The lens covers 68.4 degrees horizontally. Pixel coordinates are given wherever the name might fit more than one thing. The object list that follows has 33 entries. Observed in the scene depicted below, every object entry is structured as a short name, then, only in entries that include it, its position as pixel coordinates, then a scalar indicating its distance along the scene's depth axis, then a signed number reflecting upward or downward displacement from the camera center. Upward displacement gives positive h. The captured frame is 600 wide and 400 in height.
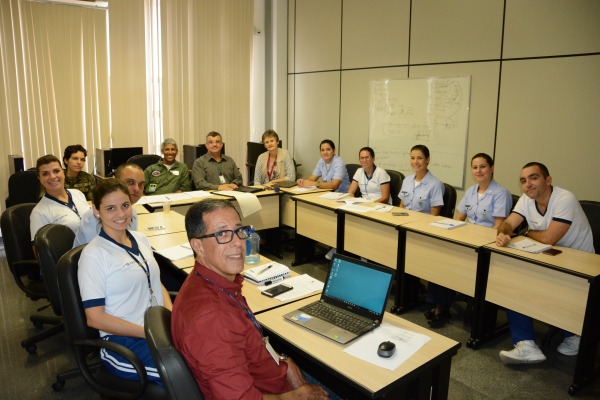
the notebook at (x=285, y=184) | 5.18 -0.72
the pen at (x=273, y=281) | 2.30 -0.82
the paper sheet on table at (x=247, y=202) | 4.55 -0.83
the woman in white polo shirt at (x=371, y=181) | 4.64 -0.61
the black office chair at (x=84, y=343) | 1.78 -0.91
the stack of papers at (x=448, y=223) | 3.43 -0.77
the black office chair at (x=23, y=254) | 2.85 -0.88
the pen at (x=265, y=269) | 2.40 -0.80
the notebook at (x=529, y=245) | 2.81 -0.77
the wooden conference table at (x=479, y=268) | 2.54 -0.98
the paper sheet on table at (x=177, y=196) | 4.41 -0.76
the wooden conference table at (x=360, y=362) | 1.51 -0.85
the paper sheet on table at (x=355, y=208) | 4.05 -0.78
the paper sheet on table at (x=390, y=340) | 1.60 -0.84
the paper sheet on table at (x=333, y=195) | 4.62 -0.76
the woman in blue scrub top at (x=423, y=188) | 4.02 -0.58
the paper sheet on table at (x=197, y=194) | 4.58 -0.76
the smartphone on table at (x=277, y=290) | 2.16 -0.82
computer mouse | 1.61 -0.81
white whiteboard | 4.71 +0.02
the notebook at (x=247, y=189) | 4.85 -0.74
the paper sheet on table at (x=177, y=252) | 2.67 -0.81
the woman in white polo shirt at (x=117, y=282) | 1.85 -0.70
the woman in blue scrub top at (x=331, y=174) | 5.23 -0.60
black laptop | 1.80 -0.77
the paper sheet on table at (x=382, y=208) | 4.04 -0.77
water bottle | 2.58 -0.76
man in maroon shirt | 1.29 -0.62
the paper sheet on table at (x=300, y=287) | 2.14 -0.83
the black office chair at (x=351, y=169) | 5.26 -0.54
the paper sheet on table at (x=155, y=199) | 4.20 -0.76
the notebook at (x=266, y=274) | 2.30 -0.80
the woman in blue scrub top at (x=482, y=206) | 3.50 -0.65
